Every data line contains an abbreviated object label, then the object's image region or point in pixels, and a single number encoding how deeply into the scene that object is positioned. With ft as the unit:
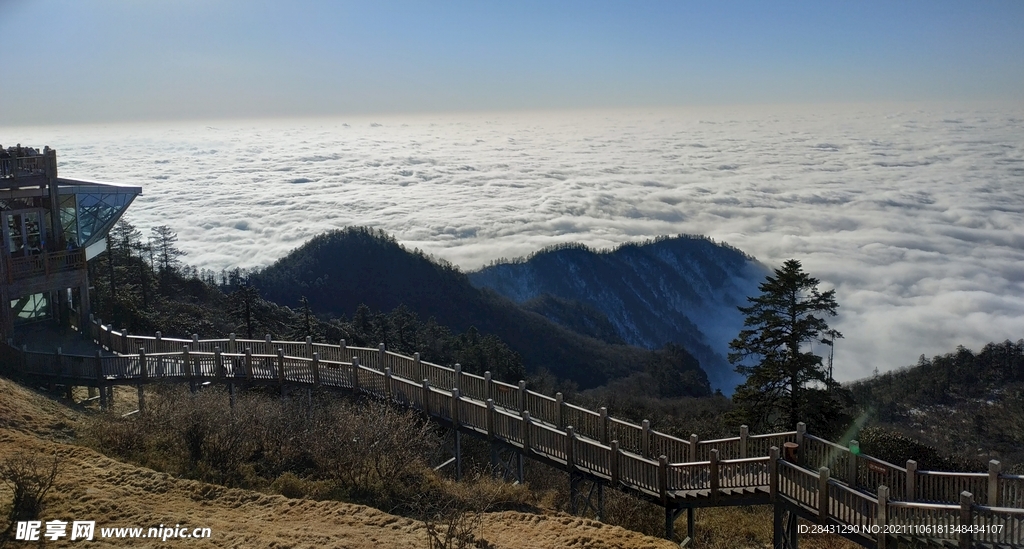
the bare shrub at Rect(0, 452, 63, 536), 35.32
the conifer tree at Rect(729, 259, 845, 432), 77.20
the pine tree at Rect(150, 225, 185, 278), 189.00
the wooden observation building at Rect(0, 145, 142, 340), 70.90
